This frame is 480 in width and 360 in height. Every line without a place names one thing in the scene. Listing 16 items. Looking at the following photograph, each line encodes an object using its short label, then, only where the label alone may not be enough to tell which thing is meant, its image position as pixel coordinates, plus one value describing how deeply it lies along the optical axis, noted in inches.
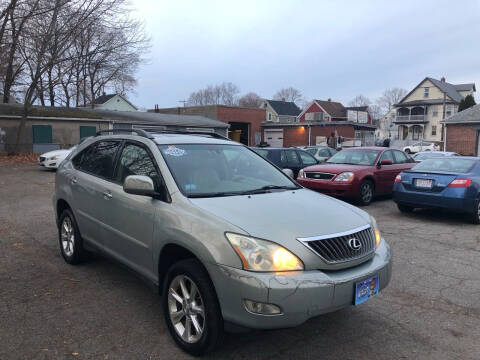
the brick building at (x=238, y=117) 1608.0
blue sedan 295.4
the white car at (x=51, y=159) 657.6
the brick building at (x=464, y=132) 1169.4
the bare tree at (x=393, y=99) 4003.4
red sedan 369.4
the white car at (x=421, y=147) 1453.0
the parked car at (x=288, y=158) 499.8
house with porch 2443.4
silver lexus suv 102.3
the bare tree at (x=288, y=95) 4128.9
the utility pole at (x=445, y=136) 1251.2
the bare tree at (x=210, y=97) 3939.5
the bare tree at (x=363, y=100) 4259.4
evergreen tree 1886.1
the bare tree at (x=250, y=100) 3671.3
